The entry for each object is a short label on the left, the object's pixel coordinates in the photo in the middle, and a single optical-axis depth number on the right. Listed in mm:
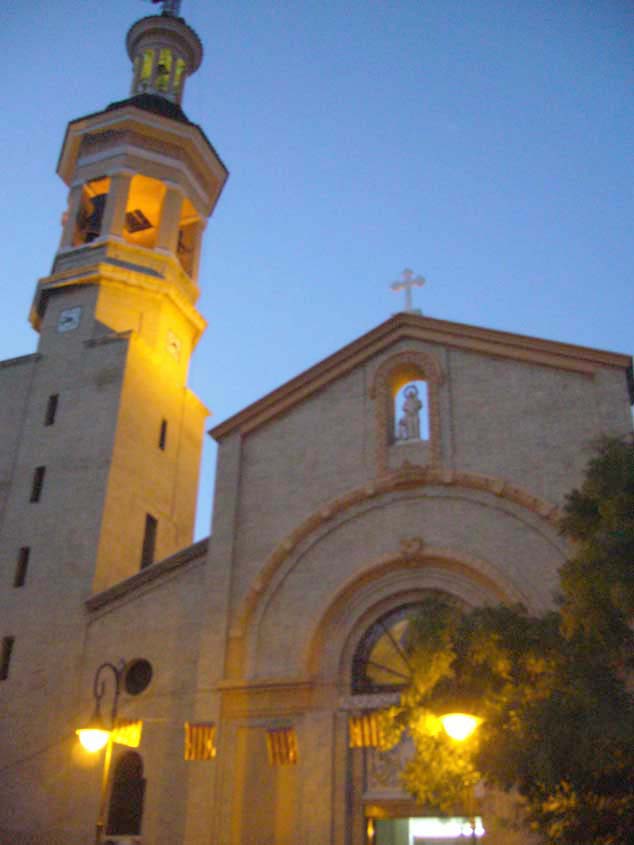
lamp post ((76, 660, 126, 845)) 12898
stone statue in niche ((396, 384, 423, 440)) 20531
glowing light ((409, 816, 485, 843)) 19534
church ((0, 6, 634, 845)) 18094
